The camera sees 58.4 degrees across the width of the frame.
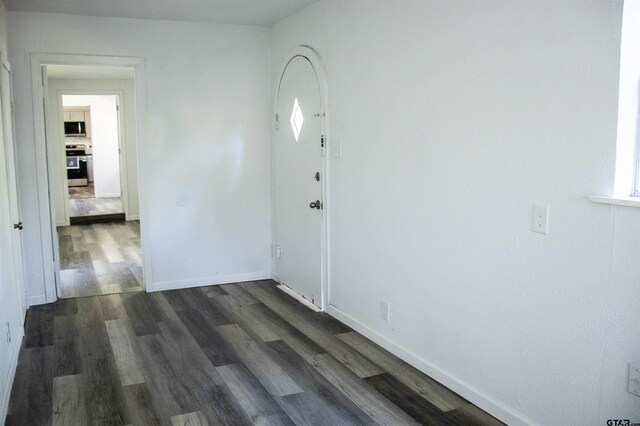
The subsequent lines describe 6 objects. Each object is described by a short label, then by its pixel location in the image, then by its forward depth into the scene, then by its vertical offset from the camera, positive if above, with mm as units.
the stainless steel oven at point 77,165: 14797 -362
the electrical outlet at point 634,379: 2129 -856
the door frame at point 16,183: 3996 -254
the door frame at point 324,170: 4359 -152
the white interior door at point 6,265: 3117 -692
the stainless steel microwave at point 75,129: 14953 +584
